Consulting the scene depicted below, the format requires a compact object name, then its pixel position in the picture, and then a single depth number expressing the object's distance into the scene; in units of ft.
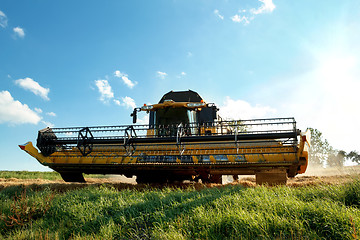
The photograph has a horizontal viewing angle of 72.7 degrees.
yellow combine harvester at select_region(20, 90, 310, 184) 21.06
